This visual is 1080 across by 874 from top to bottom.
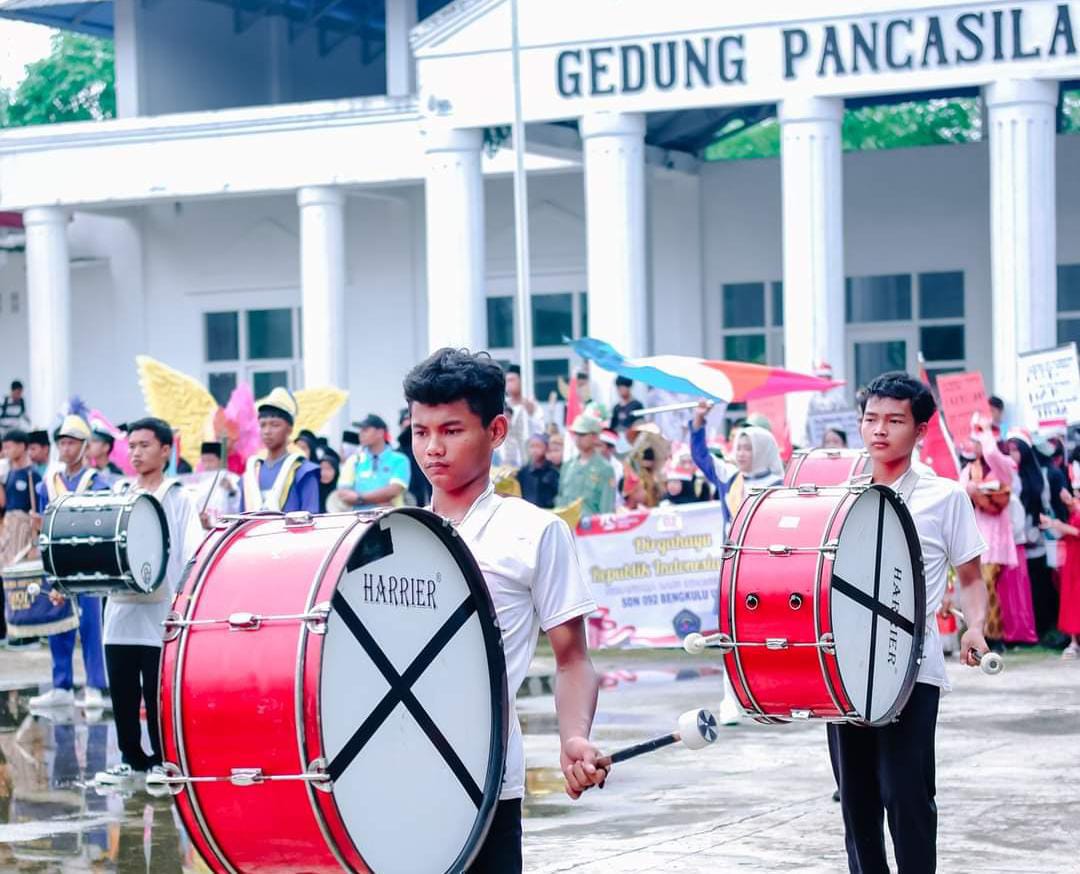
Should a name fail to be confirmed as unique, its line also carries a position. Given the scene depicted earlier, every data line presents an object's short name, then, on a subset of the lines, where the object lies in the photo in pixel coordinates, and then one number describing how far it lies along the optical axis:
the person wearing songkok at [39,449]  17.64
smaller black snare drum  10.40
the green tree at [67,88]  50.72
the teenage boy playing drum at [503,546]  4.58
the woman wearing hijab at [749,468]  11.17
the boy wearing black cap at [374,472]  14.35
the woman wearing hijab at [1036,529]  15.50
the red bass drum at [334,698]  3.98
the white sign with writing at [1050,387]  17.02
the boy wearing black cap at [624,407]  20.11
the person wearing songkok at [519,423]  18.55
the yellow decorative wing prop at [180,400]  17.25
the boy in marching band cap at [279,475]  11.64
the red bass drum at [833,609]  6.38
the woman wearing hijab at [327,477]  17.70
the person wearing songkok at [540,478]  17.84
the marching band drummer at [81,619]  13.69
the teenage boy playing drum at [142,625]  10.06
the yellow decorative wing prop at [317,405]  16.84
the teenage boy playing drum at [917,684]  6.24
